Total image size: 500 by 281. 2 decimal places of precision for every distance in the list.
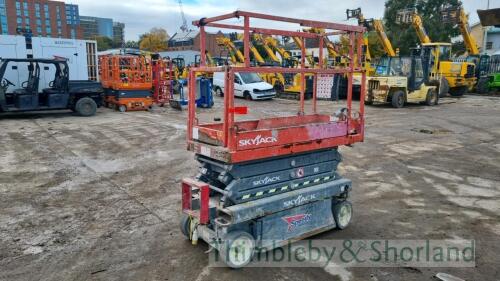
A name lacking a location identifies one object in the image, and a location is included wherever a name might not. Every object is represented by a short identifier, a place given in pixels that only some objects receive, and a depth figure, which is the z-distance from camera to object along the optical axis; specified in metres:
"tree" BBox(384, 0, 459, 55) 37.41
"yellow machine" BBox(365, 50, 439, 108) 18.28
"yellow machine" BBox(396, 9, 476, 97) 19.86
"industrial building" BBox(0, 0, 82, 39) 96.50
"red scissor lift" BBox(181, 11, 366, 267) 4.00
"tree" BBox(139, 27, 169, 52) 69.57
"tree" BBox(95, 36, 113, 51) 76.69
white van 21.27
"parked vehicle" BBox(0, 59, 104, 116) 13.66
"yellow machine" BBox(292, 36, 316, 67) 21.73
